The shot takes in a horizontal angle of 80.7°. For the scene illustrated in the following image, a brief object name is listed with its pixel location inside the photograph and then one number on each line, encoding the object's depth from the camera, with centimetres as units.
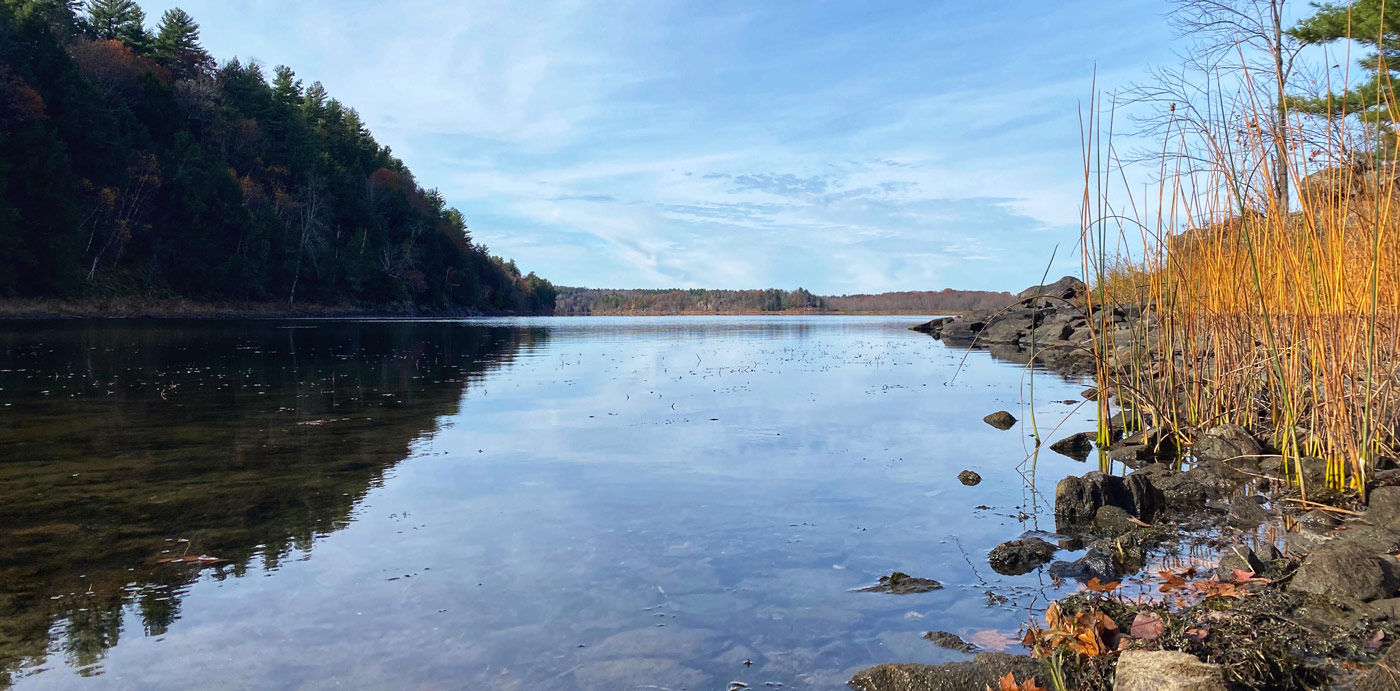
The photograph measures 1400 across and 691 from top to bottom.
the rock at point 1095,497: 628
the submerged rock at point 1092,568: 494
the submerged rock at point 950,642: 390
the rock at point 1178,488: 676
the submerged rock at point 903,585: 473
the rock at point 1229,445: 791
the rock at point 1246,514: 612
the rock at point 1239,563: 453
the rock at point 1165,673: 286
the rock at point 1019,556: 513
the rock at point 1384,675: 298
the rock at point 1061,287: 3700
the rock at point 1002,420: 1152
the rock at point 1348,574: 399
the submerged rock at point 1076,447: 951
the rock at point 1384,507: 535
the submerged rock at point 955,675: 340
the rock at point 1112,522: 600
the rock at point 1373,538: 449
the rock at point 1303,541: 495
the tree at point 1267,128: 575
